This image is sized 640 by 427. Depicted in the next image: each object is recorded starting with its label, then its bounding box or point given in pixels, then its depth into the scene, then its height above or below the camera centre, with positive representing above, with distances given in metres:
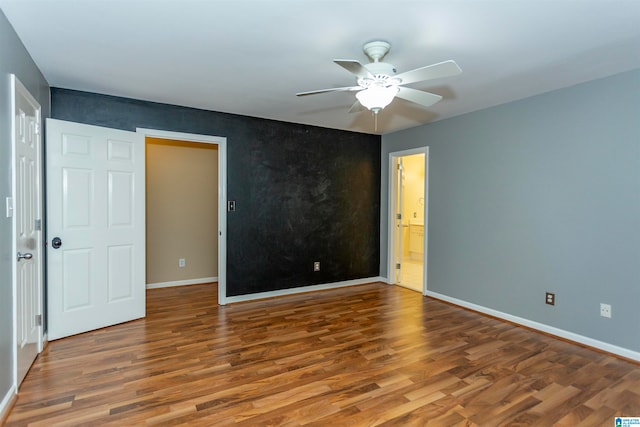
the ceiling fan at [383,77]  2.08 +0.84
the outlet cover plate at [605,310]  3.03 -0.87
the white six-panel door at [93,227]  3.18 -0.21
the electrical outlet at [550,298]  3.42 -0.87
